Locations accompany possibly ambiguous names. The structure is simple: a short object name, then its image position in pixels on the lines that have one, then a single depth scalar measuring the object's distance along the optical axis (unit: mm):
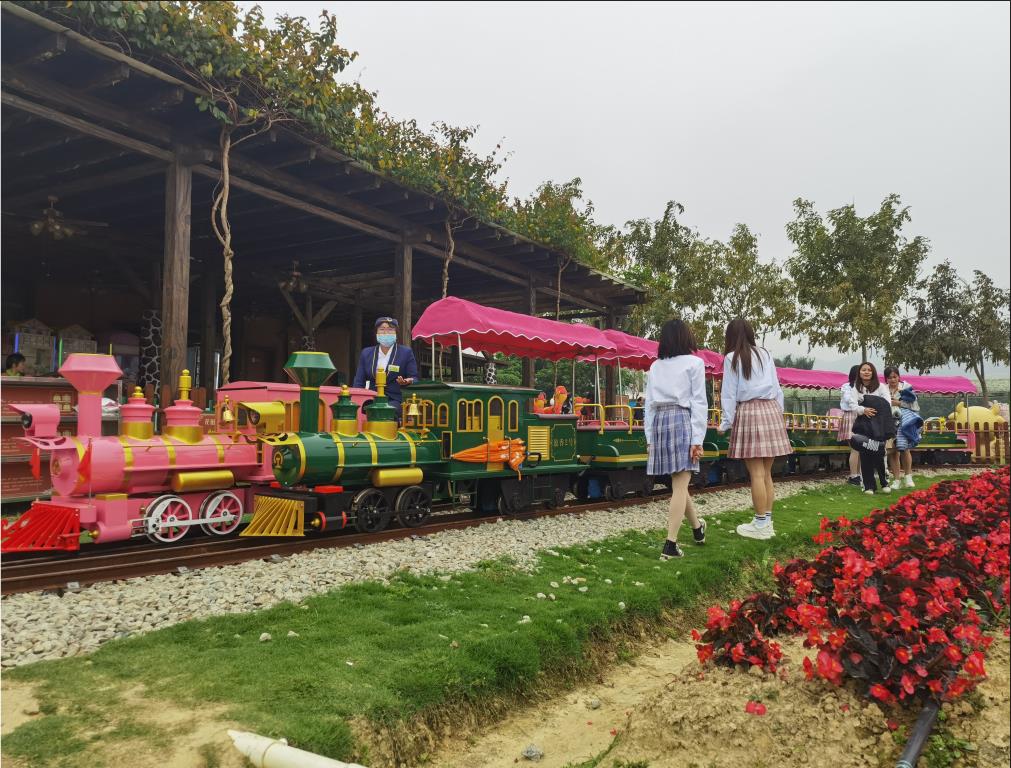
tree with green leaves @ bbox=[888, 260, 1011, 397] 28938
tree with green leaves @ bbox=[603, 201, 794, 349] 24938
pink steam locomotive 6281
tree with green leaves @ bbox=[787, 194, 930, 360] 22859
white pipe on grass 2398
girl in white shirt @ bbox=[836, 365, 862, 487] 10742
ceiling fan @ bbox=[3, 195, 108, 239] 12164
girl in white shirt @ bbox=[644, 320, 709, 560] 6086
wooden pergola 8906
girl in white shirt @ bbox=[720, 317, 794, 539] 6344
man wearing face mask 8914
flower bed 2822
